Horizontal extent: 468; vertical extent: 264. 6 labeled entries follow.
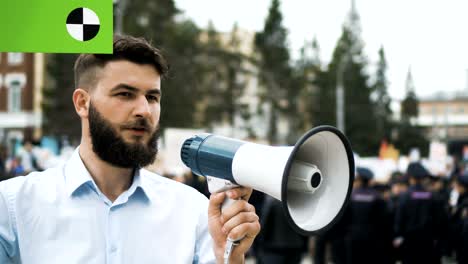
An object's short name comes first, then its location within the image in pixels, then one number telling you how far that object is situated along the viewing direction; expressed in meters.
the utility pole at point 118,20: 16.40
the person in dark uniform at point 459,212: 9.49
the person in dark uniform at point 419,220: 10.98
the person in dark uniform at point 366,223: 11.08
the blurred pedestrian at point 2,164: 9.10
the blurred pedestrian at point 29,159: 12.73
